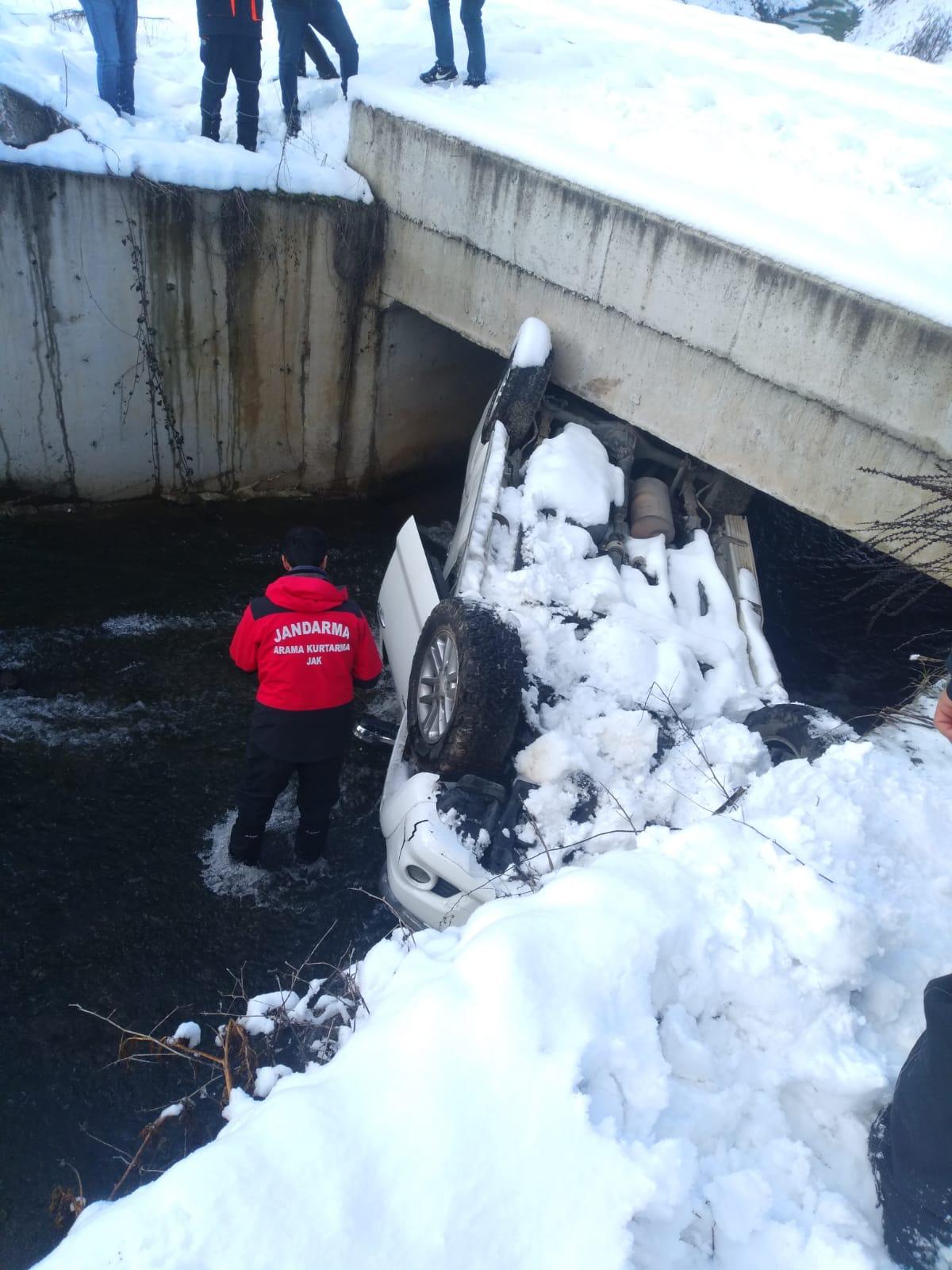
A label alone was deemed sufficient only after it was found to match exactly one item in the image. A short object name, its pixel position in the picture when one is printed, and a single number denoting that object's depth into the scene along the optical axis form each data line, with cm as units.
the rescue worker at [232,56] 609
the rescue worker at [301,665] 361
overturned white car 343
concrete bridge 478
